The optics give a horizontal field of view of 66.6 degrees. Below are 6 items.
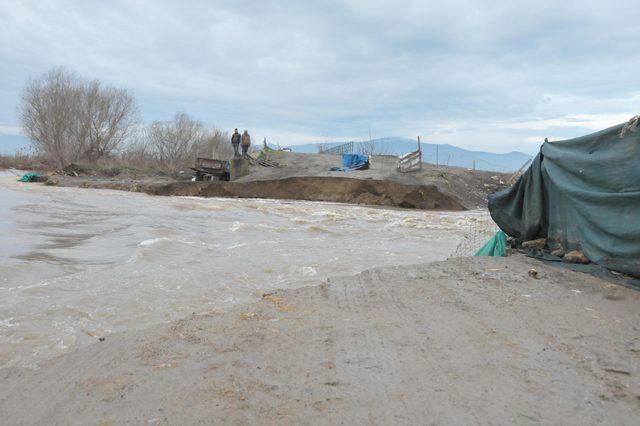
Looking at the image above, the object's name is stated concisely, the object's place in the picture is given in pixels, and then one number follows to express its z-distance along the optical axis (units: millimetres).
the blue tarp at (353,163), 26750
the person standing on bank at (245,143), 28614
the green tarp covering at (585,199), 4949
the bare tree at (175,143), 61125
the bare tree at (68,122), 46594
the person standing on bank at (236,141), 27891
